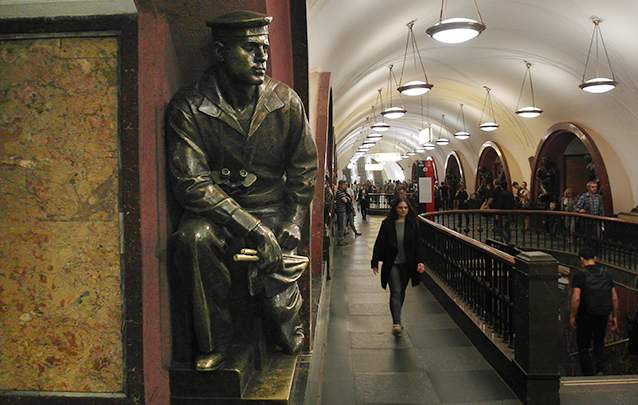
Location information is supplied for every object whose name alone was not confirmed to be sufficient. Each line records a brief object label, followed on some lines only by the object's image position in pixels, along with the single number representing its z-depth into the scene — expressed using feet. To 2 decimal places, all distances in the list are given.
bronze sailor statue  6.69
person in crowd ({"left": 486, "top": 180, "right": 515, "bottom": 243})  43.70
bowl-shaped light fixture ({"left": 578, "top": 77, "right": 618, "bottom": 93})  34.85
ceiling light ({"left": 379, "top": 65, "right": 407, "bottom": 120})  52.70
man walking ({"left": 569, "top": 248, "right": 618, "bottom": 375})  17.74
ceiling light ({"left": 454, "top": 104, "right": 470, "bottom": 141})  74.38
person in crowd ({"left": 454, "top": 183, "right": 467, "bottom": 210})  75.92
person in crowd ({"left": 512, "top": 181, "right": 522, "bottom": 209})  59.93
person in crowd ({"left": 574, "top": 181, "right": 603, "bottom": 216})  39.12
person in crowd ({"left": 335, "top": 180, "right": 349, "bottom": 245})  42.75
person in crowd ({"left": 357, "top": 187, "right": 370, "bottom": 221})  75.39
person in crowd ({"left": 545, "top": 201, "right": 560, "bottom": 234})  42.88
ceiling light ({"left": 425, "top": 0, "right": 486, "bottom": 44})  26.04
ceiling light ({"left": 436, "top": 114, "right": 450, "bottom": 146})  87.81
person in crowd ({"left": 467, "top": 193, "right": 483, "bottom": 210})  72.38
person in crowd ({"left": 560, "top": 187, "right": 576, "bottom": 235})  44.92
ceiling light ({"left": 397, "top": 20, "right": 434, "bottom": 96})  39.99
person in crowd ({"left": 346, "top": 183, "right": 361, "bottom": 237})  49.23
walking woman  18.71
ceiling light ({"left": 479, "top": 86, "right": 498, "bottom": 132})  61.46
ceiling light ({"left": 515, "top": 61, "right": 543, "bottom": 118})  47.93
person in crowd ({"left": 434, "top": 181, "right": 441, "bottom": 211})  77.27
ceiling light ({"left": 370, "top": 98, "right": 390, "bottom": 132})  68.39
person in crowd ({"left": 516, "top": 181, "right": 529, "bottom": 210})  60.14
